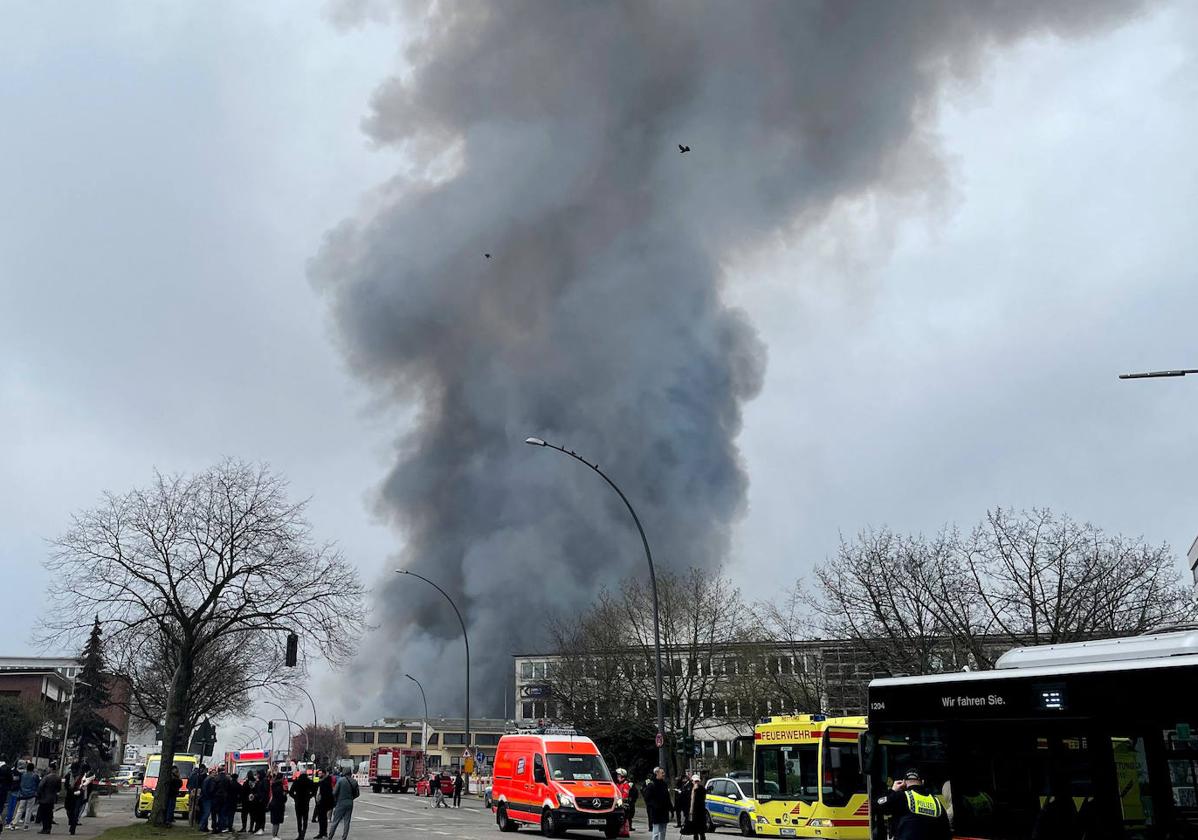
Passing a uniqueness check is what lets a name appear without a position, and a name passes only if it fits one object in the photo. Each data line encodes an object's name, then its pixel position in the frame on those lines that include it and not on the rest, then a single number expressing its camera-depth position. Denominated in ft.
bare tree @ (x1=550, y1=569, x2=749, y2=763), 163.22
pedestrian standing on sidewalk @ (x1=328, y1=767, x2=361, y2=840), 66.54
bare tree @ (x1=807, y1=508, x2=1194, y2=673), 106.52
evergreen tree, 290.56
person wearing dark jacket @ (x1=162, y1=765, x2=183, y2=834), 88.43
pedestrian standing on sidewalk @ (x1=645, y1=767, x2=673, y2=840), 62.49
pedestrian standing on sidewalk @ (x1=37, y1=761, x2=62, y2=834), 79.25
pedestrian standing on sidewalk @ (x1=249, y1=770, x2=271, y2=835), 84.96
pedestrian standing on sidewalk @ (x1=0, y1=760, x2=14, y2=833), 78.89
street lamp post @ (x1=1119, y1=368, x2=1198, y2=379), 52.75
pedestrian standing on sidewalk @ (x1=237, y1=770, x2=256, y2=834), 86.90
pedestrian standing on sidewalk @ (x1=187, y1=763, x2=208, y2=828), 92.32
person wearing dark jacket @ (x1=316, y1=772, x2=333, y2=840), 76.80
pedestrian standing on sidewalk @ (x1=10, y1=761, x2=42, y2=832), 88.28
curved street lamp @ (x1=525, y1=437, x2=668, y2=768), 90.33
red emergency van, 77.87
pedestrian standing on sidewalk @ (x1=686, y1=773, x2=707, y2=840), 61.21
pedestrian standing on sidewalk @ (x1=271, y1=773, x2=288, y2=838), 78.23
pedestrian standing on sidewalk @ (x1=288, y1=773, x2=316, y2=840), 76.89
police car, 91.40
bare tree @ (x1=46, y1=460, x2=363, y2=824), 92.73
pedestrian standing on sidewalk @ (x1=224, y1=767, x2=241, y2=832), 86.94
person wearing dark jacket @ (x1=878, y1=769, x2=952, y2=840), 30.91
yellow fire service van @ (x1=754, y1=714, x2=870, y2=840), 66.49
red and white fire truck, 219.20
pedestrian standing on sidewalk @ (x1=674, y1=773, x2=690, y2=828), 70.12
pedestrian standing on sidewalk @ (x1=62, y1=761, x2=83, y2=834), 81.54
